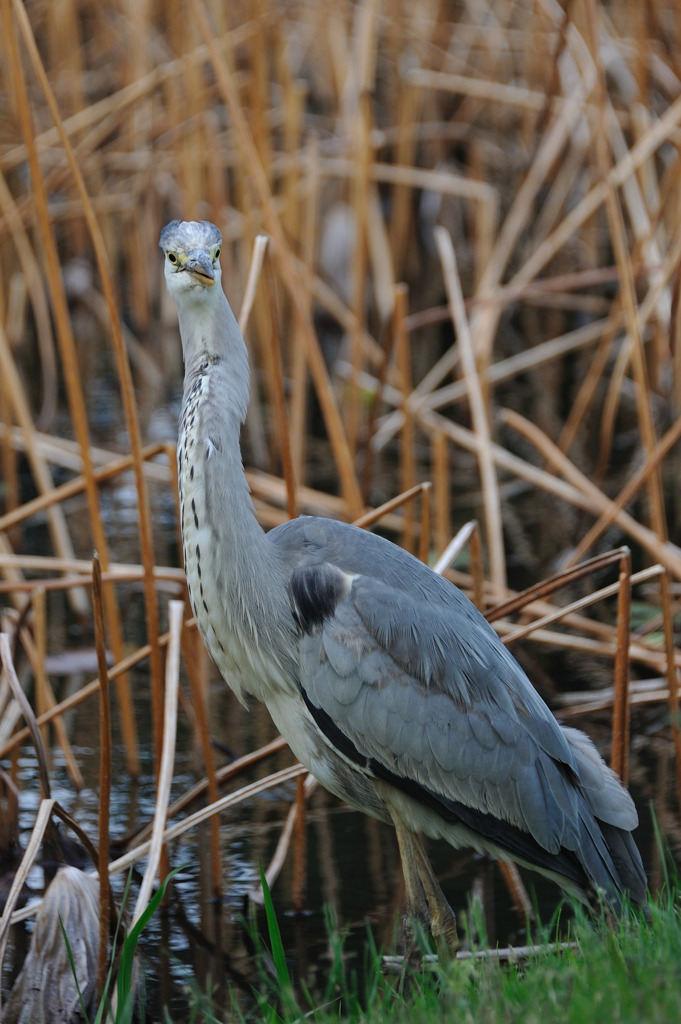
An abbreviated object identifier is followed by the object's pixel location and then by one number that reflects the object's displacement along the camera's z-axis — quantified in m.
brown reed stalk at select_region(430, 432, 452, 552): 8.62
